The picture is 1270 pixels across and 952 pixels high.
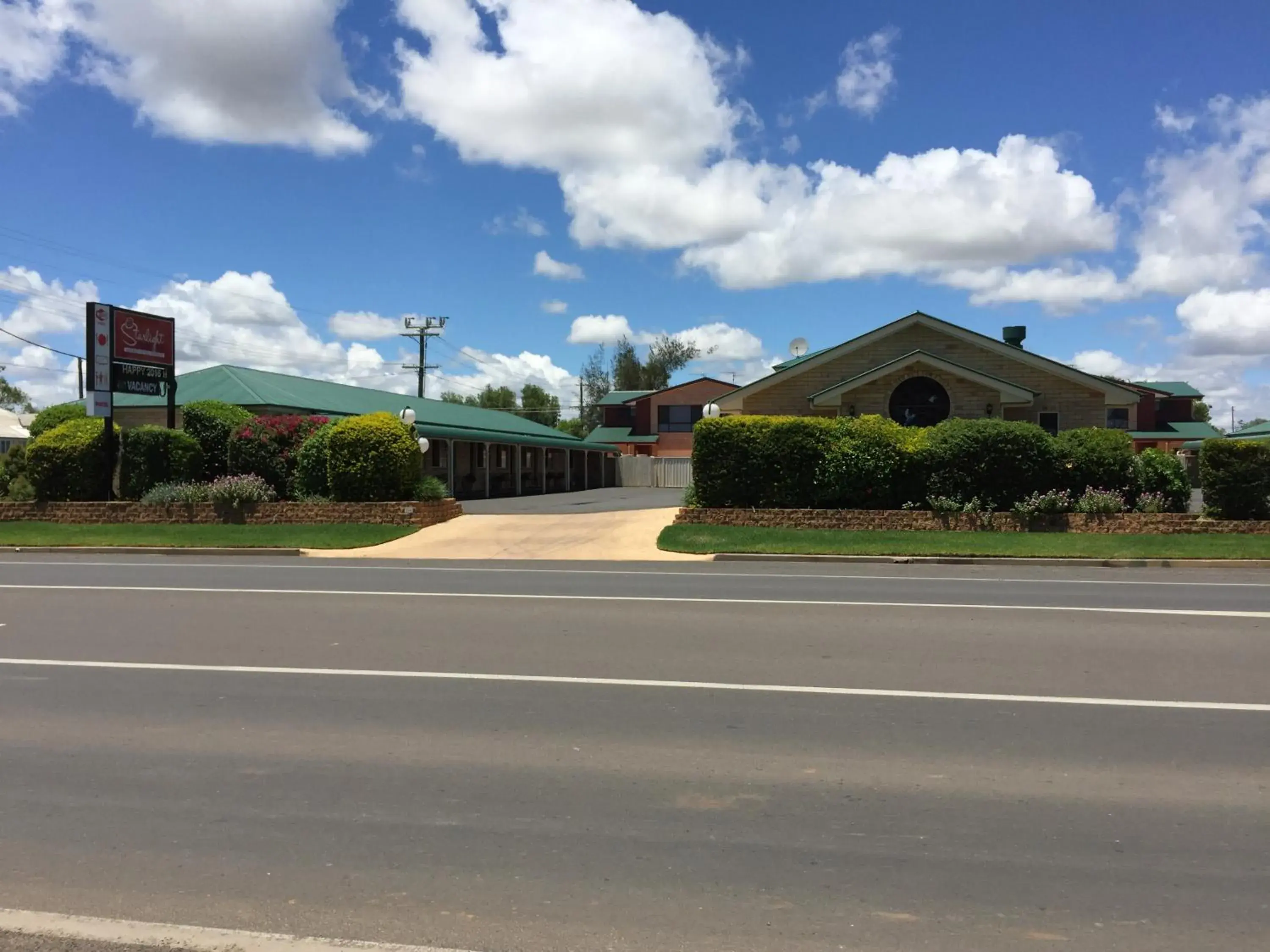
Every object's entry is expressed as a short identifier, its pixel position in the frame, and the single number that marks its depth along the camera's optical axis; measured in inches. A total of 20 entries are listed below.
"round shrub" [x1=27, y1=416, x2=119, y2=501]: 940.6
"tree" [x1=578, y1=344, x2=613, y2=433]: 3262.8
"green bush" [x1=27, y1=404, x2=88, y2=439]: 1143.0
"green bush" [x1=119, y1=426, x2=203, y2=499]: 929.5
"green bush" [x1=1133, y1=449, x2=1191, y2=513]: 782.5
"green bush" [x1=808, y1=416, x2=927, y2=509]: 811.4
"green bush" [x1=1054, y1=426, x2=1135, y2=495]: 791.7
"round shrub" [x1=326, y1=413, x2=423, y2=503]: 886.4
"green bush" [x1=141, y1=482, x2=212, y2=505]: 900.6
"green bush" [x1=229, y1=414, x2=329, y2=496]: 932.6
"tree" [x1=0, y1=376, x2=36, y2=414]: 3523.6
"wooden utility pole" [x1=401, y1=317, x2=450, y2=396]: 2322.8
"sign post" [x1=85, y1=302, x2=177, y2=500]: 932.0
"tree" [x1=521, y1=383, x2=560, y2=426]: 3570.4
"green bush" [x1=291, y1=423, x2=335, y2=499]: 911.0
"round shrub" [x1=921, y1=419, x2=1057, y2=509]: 796.6
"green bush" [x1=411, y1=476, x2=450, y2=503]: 906.7
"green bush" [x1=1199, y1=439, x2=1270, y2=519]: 743.1
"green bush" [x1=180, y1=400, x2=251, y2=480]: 969.5
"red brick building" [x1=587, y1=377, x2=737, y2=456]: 2005.4
